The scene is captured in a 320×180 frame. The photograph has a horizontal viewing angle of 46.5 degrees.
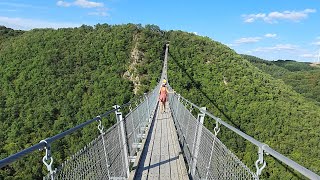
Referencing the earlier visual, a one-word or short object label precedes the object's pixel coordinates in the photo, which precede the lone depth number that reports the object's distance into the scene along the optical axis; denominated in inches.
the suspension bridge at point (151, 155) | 74.6
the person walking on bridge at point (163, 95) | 441.5
